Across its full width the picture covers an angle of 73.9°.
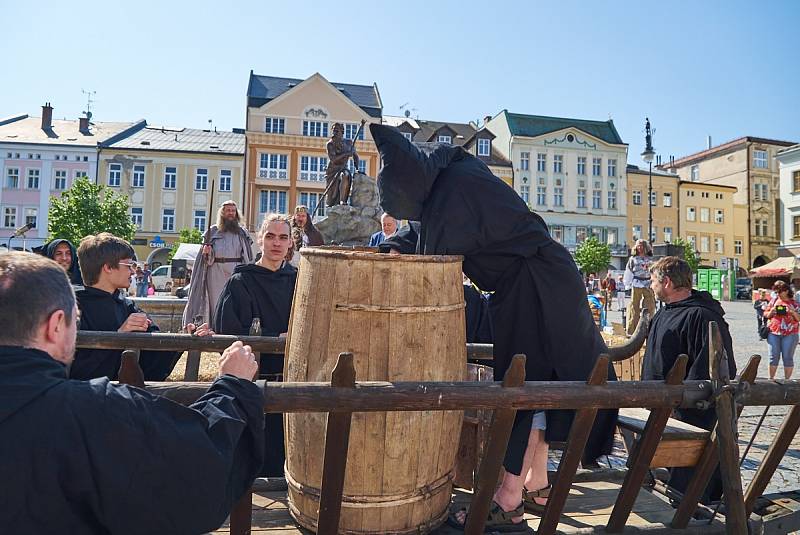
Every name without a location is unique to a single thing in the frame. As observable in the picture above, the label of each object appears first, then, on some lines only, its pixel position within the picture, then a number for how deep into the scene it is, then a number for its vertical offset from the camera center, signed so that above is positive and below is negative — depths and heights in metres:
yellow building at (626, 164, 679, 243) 49.72 +8.14
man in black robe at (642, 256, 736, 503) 3.13 -0.25
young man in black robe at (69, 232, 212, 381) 2.82 -0.17
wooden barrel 1.89 -0.28
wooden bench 2.11 -0.62
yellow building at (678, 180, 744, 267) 51.50 +7.10
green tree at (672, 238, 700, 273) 41.34 +2.97
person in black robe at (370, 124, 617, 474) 2.21 +0.15
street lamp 24.05 +6.62
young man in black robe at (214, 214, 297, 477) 3.43 -0.10
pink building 39.28 +7.28
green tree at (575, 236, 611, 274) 37.47 +2.26
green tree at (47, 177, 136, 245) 29.84 +3.40
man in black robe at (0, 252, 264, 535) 1.07 -0.36
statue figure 12.57 +2.67
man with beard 5.45 +0.15
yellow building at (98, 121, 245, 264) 39.81 +7.12
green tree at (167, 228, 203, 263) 36.22 +2.80
